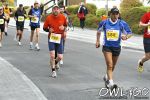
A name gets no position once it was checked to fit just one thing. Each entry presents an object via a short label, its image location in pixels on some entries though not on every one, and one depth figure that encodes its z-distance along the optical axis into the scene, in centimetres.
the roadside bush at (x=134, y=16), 3255
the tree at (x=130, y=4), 4023
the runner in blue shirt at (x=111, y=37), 1150
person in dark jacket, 3762
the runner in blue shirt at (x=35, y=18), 2090
